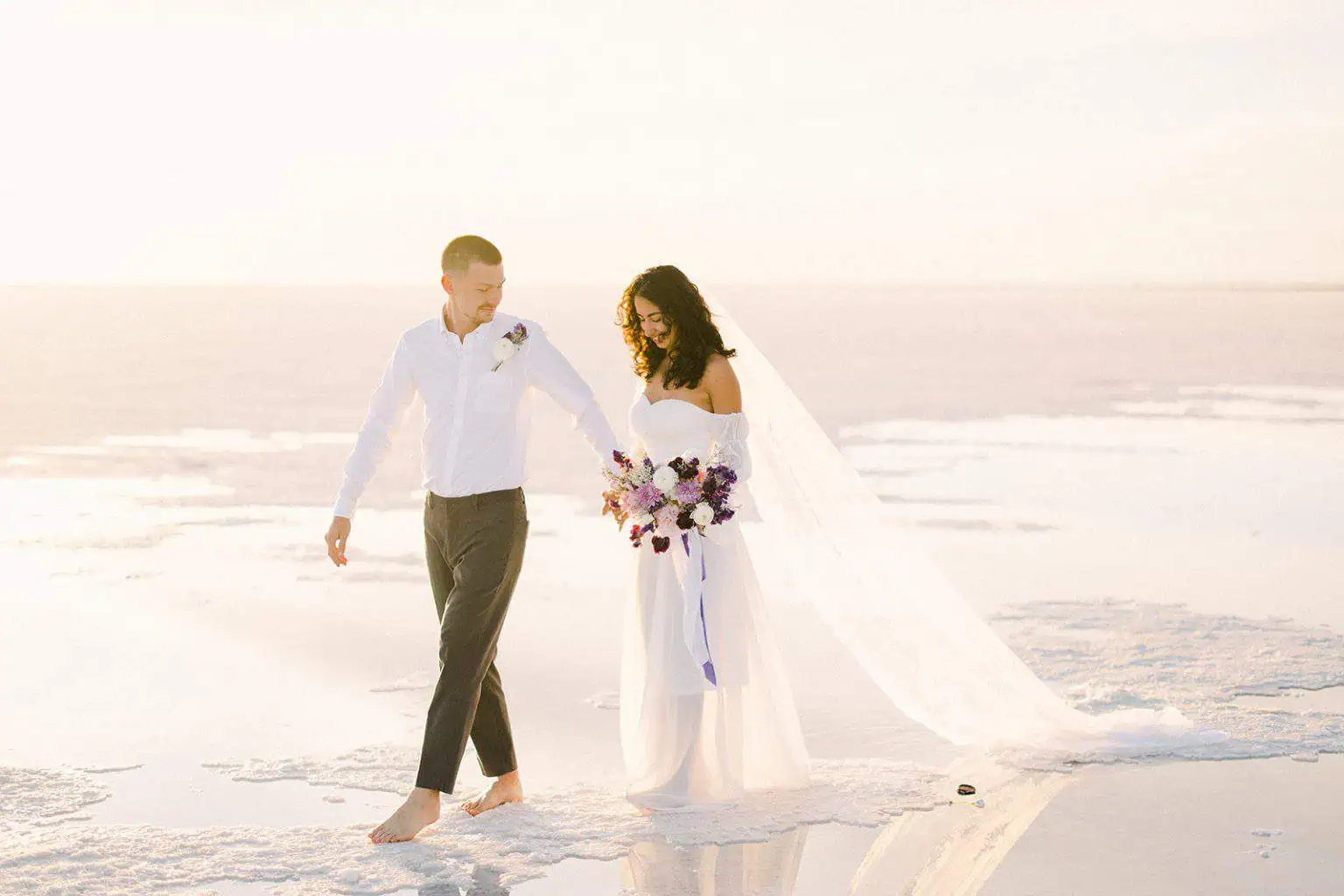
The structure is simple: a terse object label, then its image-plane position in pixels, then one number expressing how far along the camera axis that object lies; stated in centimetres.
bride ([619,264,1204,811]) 627
